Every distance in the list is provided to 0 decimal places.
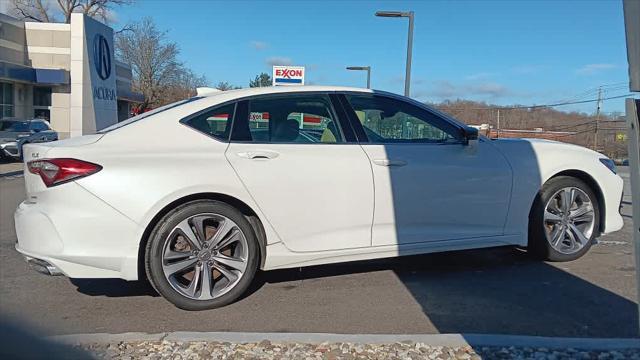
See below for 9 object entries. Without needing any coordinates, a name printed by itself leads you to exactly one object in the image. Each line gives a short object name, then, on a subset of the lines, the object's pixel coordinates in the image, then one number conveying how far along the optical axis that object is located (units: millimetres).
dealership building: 24062
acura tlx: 3738
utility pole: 30828
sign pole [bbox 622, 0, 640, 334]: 1958
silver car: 18203
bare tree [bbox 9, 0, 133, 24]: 52656
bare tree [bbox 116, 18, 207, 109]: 54062
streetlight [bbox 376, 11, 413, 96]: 15045
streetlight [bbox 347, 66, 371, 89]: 28984
